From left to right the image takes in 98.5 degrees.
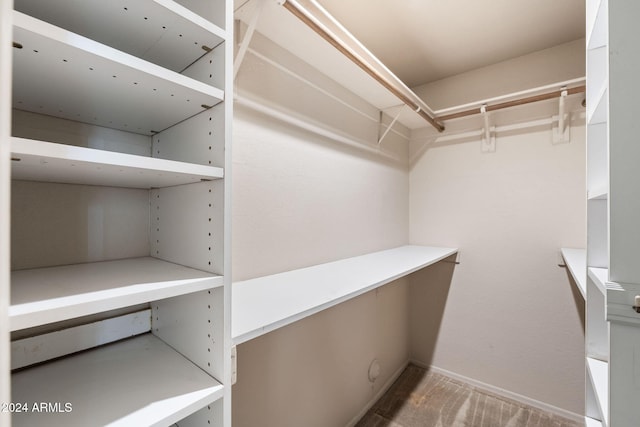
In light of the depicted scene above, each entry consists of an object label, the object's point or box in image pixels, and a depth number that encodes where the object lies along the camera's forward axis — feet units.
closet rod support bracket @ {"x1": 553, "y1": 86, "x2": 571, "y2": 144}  5.73
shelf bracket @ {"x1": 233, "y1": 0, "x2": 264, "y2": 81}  3.00
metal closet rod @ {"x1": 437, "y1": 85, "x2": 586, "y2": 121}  5.09
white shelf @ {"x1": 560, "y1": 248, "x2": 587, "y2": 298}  3.45
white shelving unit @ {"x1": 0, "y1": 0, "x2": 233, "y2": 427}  1.57
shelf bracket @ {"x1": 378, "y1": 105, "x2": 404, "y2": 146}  6.03
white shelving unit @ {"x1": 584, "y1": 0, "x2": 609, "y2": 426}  2.83
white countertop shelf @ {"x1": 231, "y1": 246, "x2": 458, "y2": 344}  2.42
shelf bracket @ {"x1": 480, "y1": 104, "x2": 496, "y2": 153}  6.56
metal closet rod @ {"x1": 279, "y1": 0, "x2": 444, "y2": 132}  3.03
